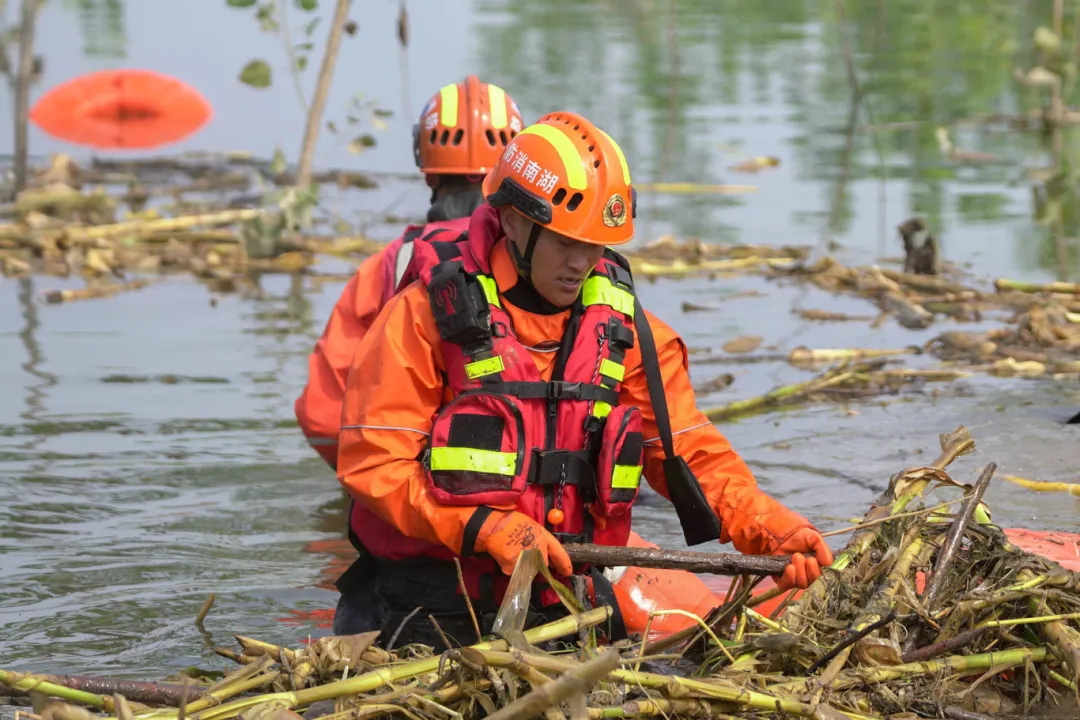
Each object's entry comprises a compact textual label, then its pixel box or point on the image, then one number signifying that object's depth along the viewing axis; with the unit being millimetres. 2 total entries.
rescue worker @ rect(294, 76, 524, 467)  11867
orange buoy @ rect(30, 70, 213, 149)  34781
